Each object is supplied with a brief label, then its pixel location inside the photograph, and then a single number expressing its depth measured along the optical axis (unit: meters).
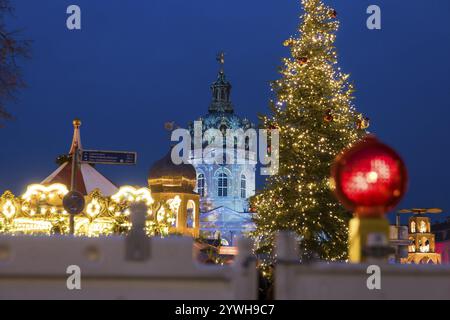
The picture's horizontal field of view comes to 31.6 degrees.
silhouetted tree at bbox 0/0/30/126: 16.53
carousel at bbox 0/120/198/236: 25.39
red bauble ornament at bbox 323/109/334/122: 26.84
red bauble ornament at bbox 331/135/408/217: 9.00
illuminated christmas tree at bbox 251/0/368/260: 26.27
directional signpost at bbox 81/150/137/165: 19.31
